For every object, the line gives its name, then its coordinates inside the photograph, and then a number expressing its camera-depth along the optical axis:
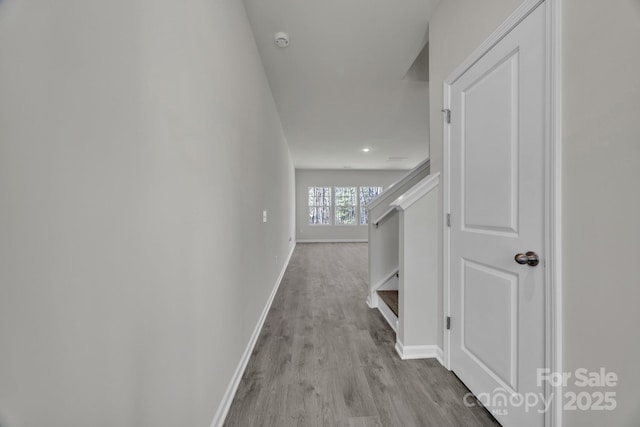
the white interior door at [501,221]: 1.18
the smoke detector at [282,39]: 2.23
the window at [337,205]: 9.61
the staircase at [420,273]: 1.96
